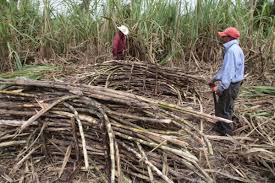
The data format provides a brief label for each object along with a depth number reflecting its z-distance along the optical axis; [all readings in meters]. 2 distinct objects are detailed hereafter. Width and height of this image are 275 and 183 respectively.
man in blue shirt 1.97
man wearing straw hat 2.77
